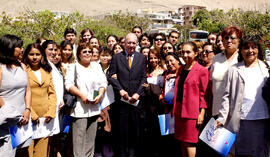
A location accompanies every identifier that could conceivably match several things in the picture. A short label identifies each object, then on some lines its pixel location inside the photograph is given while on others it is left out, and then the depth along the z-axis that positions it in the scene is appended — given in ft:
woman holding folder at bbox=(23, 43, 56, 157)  11.21
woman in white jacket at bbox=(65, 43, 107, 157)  12.71
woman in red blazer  11.21
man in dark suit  13.84
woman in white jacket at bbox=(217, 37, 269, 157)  10.02
